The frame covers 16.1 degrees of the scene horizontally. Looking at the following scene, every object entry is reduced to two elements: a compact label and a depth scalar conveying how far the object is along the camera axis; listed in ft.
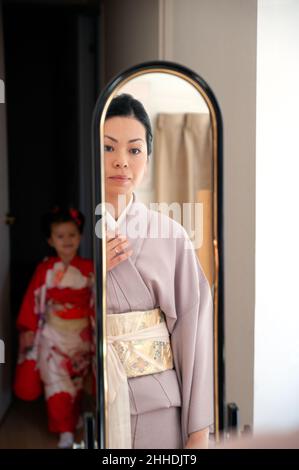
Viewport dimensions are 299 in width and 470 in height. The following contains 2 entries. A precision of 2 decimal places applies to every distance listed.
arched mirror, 8.61
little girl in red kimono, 11.03
